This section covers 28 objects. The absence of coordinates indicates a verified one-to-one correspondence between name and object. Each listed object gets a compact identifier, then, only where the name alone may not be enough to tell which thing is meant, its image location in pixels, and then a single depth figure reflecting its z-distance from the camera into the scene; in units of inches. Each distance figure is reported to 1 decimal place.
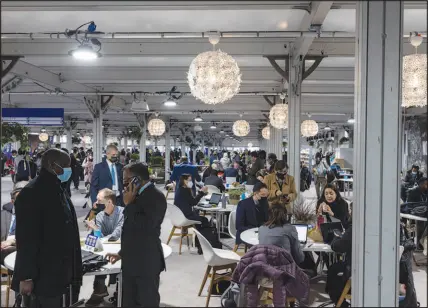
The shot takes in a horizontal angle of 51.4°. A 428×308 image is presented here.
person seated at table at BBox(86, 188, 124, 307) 189.0
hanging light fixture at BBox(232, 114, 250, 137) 569.3
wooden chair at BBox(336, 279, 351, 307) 164.5
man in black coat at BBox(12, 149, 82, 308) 116.5
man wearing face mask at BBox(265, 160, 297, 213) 281.9
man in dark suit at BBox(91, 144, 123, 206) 281.4
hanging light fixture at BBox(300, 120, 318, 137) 527.8
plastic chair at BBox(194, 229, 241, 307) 189.8
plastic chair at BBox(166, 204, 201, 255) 285.3
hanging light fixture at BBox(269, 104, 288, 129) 347.9
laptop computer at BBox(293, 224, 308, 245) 193.5
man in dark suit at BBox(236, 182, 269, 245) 227.9
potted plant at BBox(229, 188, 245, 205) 331.9
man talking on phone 135.3
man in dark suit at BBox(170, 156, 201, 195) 393.7
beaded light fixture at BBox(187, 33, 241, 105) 193.2
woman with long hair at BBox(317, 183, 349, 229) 227.4
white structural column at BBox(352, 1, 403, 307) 96.7
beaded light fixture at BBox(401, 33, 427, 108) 171.2
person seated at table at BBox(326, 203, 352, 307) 163.0
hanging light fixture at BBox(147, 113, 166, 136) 504.7
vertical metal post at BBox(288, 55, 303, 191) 304.3
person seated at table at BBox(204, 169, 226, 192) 401.1
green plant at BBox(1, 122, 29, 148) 397.1
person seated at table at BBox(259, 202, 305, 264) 162.2
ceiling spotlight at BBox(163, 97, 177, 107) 434.9
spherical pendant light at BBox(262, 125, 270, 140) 679.6
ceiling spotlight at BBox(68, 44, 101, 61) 217.5
